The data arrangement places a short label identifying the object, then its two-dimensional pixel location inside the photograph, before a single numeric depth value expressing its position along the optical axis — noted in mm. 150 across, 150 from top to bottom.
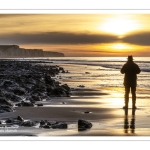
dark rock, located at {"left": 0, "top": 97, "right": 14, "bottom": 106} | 12984
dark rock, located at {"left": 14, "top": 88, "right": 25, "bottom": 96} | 15656
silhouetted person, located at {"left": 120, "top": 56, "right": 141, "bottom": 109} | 12719
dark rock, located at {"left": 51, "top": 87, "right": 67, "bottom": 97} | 15905
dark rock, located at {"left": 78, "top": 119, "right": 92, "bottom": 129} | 10633
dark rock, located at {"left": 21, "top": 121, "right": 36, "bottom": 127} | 10734
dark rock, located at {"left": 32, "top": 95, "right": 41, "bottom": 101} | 14727
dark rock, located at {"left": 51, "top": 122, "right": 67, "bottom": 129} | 10609
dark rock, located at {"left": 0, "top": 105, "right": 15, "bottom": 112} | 12396
